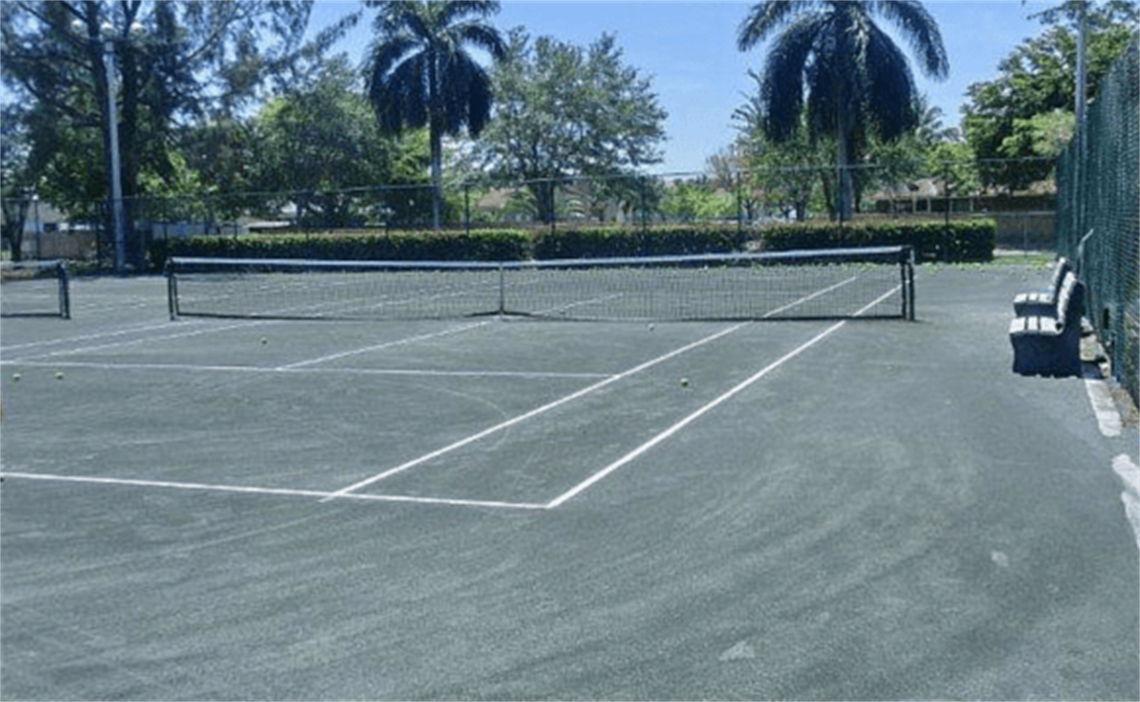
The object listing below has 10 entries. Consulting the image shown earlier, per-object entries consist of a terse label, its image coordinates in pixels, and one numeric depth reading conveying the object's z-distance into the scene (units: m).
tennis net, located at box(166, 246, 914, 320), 23.89
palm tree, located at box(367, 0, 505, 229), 54.69
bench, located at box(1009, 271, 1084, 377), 13.81
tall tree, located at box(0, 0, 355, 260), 49.78
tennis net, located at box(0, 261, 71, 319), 26.89
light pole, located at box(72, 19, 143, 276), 44.88
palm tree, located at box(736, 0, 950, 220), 45.66
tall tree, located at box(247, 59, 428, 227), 65.88
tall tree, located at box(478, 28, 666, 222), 71.81
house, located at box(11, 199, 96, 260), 60.22
